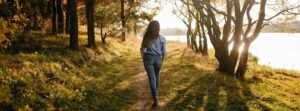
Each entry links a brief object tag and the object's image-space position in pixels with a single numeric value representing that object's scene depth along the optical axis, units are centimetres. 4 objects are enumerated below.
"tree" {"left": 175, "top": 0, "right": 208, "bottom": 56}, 3131
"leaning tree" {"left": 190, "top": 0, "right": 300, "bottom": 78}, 1792
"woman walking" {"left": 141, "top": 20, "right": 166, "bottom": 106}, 1013
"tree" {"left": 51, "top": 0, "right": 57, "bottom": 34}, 2252
